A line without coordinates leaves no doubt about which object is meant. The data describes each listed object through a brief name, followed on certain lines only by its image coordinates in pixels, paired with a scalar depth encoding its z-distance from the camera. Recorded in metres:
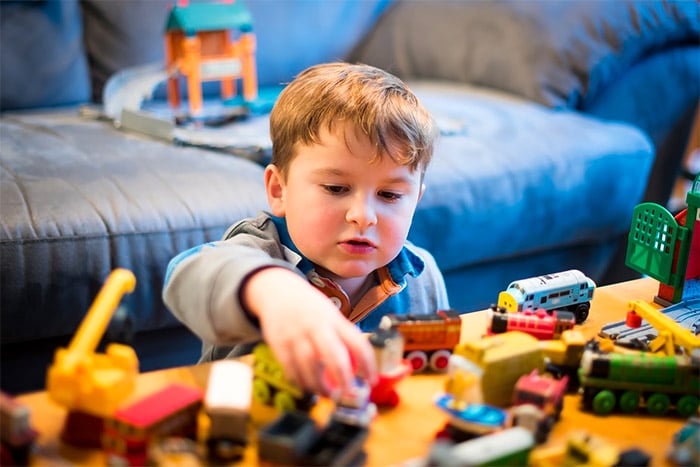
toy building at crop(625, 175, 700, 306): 0.87
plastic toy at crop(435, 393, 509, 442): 0.60
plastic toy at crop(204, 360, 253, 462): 0.57
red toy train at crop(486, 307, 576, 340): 0.75
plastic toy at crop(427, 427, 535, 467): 0.52
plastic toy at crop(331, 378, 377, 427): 0.60
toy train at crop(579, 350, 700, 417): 0.67
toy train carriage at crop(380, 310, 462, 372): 0.71
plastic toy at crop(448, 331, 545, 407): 0.66
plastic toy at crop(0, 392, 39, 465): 0.55
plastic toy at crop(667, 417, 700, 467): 0.58
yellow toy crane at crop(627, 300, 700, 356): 0.73
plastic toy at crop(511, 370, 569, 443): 0.60
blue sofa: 1.19
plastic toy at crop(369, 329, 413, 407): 0.65
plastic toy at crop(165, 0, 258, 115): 1.72
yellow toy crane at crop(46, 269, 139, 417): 0.58
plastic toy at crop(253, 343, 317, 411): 0.63
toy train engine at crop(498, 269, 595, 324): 0.83
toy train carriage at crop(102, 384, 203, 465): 0.56
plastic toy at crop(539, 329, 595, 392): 0.70
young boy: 0.71
